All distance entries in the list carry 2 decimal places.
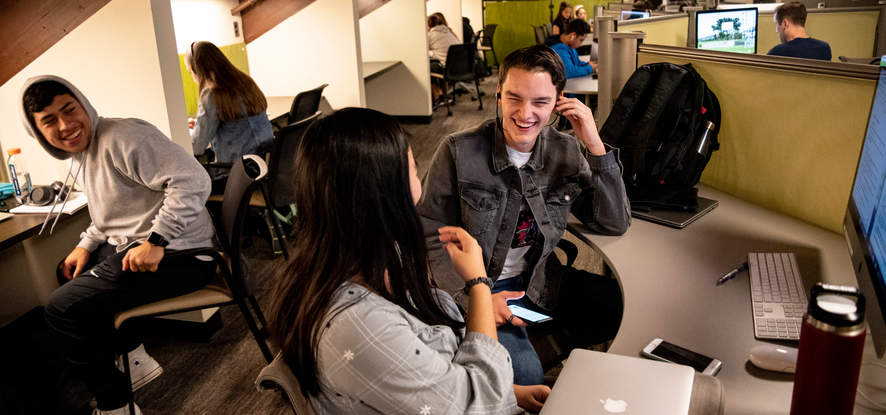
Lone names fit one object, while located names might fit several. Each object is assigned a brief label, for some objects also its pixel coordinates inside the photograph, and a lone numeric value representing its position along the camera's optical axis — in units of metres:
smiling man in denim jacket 1.65
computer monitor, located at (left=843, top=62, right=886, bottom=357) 0.92
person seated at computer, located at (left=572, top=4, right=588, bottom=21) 8.20
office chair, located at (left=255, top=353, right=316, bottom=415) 0.91
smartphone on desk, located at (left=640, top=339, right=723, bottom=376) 1.09
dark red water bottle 0.71
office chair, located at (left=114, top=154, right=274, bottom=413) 1.87
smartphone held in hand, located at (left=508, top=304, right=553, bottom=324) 1.64
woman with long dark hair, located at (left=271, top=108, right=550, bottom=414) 0.89
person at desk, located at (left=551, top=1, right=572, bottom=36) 7.83
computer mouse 1.07
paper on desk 2.11
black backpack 1.87
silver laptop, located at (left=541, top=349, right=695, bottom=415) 0.90
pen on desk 1.41
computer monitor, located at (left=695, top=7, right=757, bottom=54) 4.02
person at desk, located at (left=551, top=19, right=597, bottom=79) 4.53
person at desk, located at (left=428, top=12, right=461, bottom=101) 7.29
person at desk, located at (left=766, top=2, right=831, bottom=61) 3.69
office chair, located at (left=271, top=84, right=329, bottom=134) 3.40
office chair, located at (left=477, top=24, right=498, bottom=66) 9.41
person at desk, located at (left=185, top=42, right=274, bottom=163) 3.10
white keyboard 1.19
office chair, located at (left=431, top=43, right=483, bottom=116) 6.81
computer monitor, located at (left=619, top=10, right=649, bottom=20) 5.00
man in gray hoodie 1.84
